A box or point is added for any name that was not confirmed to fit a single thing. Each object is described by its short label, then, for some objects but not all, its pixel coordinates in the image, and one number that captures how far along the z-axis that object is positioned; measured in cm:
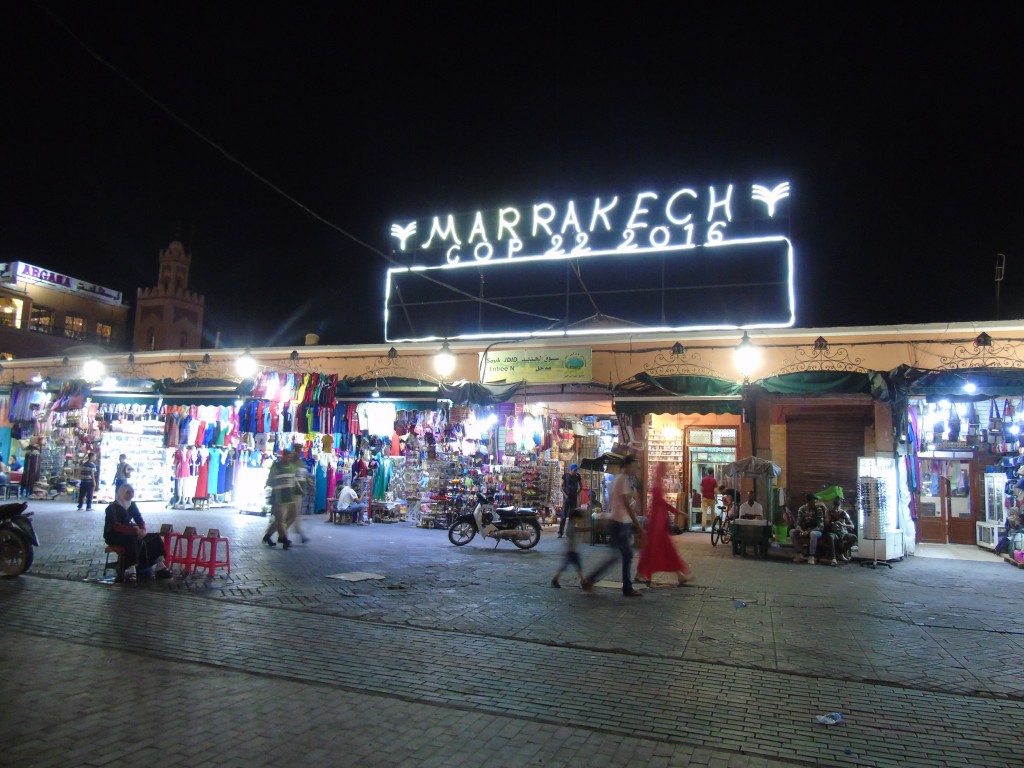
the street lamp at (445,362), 1648
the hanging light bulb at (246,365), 1797
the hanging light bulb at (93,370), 2098
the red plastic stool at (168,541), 992
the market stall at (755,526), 1327
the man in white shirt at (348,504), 1758
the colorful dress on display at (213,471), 1933
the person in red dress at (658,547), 956
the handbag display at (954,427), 1348
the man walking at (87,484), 1800
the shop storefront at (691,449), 1772
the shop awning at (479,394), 1538
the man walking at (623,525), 910
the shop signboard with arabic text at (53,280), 4612
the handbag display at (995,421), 1316
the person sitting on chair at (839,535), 1284
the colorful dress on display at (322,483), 1939
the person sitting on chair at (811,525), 1291
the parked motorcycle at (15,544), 934
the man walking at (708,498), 1722
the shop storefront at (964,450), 1251
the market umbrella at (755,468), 1325
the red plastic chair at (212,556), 972
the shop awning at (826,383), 1295
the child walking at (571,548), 970
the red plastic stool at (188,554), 982
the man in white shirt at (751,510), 1362
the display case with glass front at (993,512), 1512
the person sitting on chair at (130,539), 923
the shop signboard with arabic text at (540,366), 1557
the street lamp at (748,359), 1406
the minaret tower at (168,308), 5459
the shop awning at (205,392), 1728
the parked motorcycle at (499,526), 1405
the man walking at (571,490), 1609
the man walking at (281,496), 1281
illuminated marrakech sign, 1612
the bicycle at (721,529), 1524
